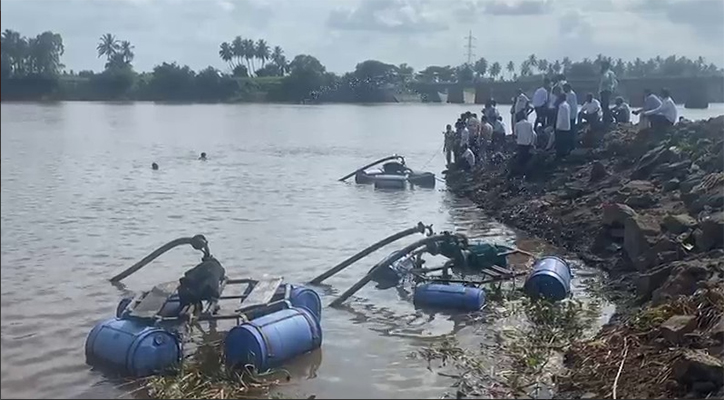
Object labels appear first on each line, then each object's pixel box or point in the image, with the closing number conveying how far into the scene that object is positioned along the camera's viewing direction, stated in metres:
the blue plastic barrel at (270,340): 8.53
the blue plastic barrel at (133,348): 8.45
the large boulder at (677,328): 8.45
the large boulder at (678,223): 13.32
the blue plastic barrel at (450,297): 11.76
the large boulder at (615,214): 15.38
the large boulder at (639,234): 13.47
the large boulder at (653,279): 11.48
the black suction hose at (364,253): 13.17
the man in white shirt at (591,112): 24.75
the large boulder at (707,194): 13.83
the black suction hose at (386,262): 12.41
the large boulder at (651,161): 19.16
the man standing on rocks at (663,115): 21.72
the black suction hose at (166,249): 10.61
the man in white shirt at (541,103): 23.88
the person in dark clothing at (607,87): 25.38
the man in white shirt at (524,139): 22.94
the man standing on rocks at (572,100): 22.59
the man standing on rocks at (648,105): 22.16
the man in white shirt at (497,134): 28.30
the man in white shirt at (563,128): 22.44
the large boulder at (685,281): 10.05
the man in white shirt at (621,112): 25.80
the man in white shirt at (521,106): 24.72
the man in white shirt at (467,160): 29.41
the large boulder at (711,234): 12.00
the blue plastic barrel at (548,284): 12.13
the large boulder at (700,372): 7.12
